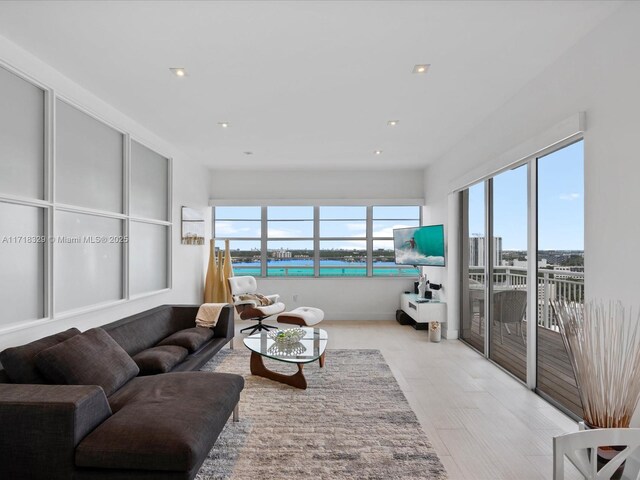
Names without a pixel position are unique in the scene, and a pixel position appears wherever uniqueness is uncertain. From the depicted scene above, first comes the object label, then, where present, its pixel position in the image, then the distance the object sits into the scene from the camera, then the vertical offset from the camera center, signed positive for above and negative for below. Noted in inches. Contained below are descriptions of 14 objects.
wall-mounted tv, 218.7 -2.5
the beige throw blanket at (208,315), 163.0 -32.8
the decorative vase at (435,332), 206.2 -49.9
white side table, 215.3 -40.2
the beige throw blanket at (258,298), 227.6 -35.3
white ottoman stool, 196.2 -40.8
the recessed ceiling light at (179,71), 115.5 +52.3
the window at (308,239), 276.2 +1.6
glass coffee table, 135.0 -41.9
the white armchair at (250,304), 214.4 -37.8
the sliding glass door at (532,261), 112.7 -6.8
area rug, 86.1 -52.7
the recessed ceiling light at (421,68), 112.5 +52.7
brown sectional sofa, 69.2 -36.7
